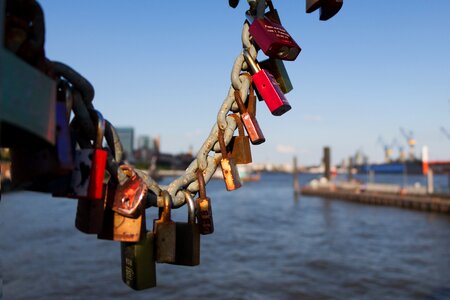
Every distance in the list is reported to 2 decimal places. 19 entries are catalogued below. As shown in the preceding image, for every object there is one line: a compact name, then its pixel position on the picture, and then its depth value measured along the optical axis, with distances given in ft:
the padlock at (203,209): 1.69
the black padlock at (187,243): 1.69
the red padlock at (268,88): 1.72
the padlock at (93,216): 1.48
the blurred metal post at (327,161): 189.20
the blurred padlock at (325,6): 1.72
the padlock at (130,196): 1.48
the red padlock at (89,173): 1.40
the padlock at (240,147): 1.74
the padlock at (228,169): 1.72
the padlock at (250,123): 1.72
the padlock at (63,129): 1.28
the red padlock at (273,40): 1.67
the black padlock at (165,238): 1.64
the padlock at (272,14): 1.87
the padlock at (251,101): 1.75
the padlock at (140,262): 1.59
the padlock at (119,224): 1.51
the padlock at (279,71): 1.85
